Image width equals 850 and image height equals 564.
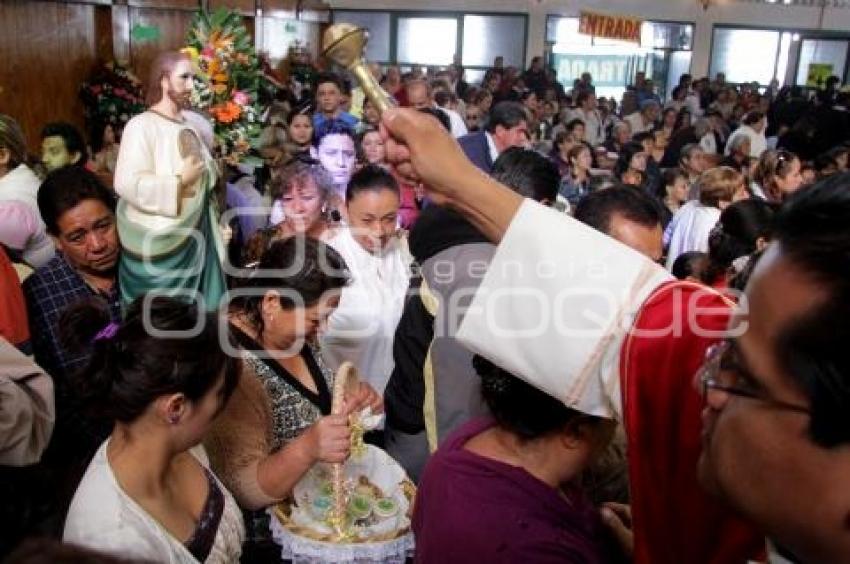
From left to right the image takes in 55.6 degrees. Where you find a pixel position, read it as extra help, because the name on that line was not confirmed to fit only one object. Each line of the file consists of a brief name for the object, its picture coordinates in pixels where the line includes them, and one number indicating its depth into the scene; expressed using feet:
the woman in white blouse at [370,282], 9.81
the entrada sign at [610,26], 41.50
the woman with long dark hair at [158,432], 4.64
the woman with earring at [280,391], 5.81
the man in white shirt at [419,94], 19.10
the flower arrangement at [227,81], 14.87
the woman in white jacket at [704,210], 13.91
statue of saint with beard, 10.56
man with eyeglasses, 2.28
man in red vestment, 3.49
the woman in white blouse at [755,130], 26.10
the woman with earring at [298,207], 11.60
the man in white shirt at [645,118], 31.99
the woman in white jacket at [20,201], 10.07
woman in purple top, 3.94
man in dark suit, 14.57
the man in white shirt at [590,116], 31.83
